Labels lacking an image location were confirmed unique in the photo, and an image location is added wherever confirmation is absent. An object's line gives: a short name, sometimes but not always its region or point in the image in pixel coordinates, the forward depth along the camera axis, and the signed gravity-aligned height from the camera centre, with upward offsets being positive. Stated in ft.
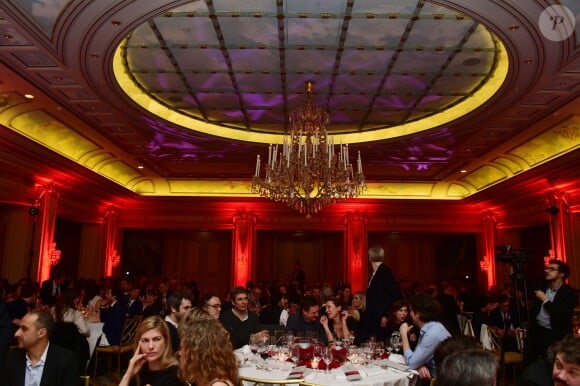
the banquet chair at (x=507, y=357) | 23.39 -4.71
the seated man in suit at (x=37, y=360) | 9.97 -2.16
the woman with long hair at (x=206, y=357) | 8.13 -1.69
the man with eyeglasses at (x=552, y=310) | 17.07 -1.75
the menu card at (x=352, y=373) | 12.40 -3.01
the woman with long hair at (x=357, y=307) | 22.74 -2.37
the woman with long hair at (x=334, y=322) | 17.84 -2.38
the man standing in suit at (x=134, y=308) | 27.81 -2.86
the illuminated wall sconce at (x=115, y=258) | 47.36 +0.10
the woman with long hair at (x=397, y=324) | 15.32 -2.28
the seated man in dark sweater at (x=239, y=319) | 18.10 -2.29
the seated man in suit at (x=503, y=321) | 25.85 -3.35
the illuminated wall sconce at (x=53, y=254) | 34.78 +0.33
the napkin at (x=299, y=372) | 12.47 -3.01
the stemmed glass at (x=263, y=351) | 14.12 -2.73
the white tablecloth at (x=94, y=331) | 23.73 -3.74
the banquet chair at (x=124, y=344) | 24.45 -4.50
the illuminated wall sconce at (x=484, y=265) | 46.98 -0.26
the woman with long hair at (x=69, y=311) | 18.58 -2.10
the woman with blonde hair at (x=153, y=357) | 9.20 -1.93
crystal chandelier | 23.21 +4.47
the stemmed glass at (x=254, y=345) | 14.53 -2.63
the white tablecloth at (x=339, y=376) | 12.28 -3.08
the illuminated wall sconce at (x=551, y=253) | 35.17 +0.70
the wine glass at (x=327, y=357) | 13.28 -2.69
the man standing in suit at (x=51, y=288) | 25.12 -1.89
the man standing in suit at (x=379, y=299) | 18.15 -1.43
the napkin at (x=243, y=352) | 14.86 -2.99
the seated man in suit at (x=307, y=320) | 18.51 -2.32
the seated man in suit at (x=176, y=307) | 15.38 -1.53
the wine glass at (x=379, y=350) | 14.97 -2.79
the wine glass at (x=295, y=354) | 14.27 -2.83
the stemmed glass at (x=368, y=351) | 14.58 -2.79
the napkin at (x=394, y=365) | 13.57 -3.02
